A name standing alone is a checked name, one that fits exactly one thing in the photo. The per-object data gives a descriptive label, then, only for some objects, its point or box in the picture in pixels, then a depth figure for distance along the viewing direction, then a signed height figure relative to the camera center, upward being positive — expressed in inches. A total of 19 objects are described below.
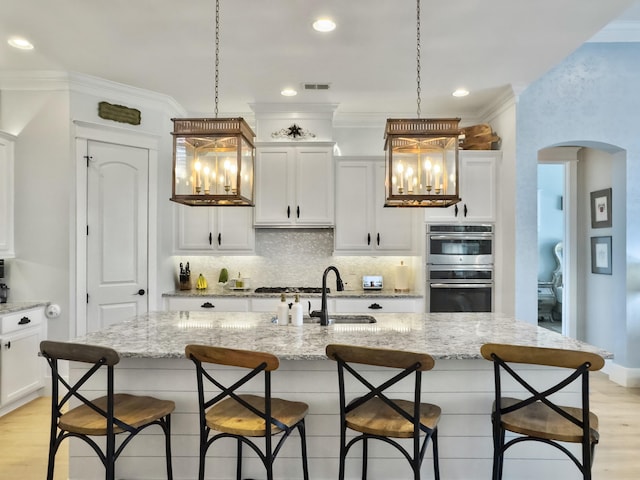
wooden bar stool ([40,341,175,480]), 76.5 -32.0
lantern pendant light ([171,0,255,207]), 96.4 +18.6
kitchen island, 93.7 -38.7
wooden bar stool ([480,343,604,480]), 71.4 -31.4
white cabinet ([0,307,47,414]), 138.9 -37.1
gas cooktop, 194.0 -20.7
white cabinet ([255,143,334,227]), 192.2 +24.4
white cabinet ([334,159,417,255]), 193.5 +10.4
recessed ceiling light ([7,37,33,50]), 131.9 +61.3
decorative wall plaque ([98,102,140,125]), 166.2 +50.5
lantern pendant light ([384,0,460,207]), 97.7 +18.4
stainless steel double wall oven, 177.6 -11.9
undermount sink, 119.0 -21.1
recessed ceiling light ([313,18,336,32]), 119.1 +60.4
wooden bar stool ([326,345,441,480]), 72.5 -30.9
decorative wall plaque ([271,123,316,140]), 192.4 +48.4
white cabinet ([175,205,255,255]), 195.2 +5.6
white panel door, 166.4 +4.3
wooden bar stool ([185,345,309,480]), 73.7 -31.2
